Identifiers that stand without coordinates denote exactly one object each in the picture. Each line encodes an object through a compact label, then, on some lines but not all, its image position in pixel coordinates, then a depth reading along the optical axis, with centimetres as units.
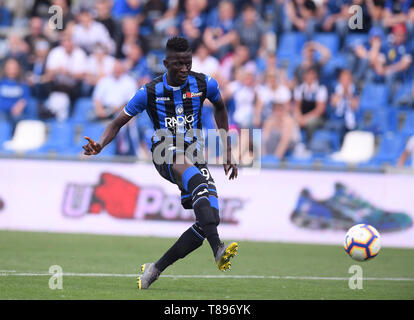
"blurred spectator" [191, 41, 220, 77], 1733
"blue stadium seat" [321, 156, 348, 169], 1475
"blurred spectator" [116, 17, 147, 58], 1836
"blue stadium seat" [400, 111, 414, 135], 1712
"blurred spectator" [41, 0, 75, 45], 1870
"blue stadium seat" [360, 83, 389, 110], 1784
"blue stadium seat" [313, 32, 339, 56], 1872
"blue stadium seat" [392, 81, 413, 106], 1764
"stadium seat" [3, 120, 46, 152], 1638
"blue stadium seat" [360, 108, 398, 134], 1691
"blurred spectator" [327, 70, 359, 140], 1670
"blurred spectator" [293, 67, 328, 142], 1681
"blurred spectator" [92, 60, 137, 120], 1681
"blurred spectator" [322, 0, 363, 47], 1861
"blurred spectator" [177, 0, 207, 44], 1838
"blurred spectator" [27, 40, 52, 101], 1775
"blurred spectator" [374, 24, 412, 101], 1792
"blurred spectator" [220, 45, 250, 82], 1775
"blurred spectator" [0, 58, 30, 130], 1742
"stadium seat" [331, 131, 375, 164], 1591
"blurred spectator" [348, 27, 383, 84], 1798
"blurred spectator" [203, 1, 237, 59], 1822
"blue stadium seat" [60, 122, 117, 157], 1633
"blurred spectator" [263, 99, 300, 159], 1577
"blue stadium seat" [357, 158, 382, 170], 1471
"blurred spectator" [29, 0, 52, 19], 2039
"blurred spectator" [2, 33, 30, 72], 1817
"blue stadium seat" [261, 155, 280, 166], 1552
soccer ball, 921
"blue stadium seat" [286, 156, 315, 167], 1529
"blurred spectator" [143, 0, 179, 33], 1916
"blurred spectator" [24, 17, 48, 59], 1873
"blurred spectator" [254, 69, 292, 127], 1662
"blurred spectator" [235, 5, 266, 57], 1830
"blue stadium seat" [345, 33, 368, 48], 1842
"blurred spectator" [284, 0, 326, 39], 1878
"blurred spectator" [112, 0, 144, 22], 1961
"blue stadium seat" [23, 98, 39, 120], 1736
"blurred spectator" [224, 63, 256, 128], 1662
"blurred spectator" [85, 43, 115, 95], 1778
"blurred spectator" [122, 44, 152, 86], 1769
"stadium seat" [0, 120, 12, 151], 1684
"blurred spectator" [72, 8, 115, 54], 1842
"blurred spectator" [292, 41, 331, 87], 1730
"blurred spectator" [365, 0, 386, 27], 1864
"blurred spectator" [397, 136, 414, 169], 1590
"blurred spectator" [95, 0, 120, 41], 1867
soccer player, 826
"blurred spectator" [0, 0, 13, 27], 2095
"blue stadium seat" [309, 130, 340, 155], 1617
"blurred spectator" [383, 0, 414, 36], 1856
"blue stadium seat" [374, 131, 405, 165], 1619
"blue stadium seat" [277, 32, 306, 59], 1881
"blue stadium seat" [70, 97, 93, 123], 1731
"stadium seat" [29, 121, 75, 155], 1659
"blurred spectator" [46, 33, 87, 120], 1736
